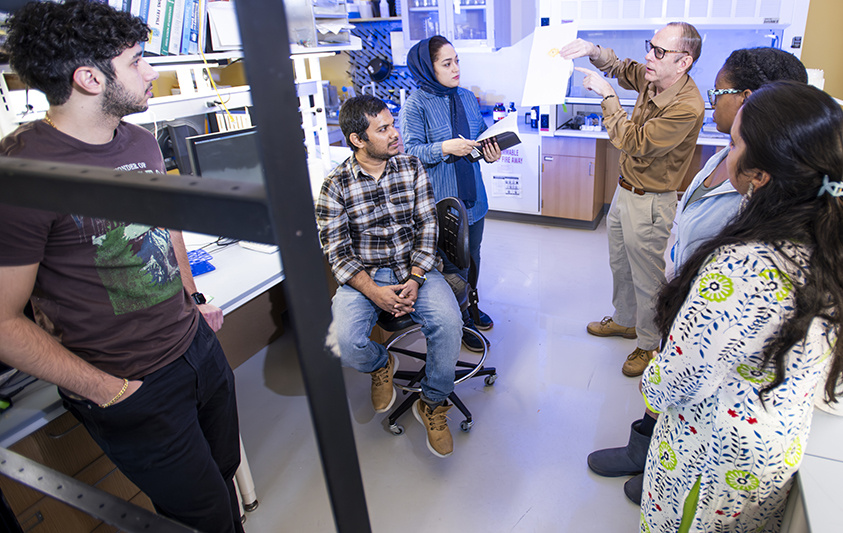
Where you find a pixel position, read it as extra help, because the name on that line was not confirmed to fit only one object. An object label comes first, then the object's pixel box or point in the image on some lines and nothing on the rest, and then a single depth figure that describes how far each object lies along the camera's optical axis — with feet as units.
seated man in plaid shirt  6.68
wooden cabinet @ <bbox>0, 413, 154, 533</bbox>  4.38
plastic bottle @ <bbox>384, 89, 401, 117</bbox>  15.18
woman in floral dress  3.23
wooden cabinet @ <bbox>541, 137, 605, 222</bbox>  12.86
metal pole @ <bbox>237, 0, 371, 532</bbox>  1.20
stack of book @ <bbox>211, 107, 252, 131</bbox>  9.14
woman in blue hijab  8.19
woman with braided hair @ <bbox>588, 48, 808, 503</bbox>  5.07
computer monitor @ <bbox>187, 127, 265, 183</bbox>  7.10
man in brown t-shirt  3.42
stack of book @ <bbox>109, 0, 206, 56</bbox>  5.90
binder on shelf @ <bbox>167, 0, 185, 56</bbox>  6.23
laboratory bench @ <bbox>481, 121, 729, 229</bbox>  12.89
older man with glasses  7.00
